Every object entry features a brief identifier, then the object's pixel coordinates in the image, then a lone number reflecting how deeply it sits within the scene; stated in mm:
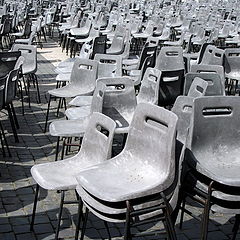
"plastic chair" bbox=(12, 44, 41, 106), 7601
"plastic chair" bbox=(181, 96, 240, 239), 3064
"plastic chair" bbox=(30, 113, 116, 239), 3340
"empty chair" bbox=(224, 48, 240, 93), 7281
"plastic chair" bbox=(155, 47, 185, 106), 5598
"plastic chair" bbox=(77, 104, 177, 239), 2850
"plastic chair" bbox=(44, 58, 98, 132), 6012
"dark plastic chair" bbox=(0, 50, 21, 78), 6512
